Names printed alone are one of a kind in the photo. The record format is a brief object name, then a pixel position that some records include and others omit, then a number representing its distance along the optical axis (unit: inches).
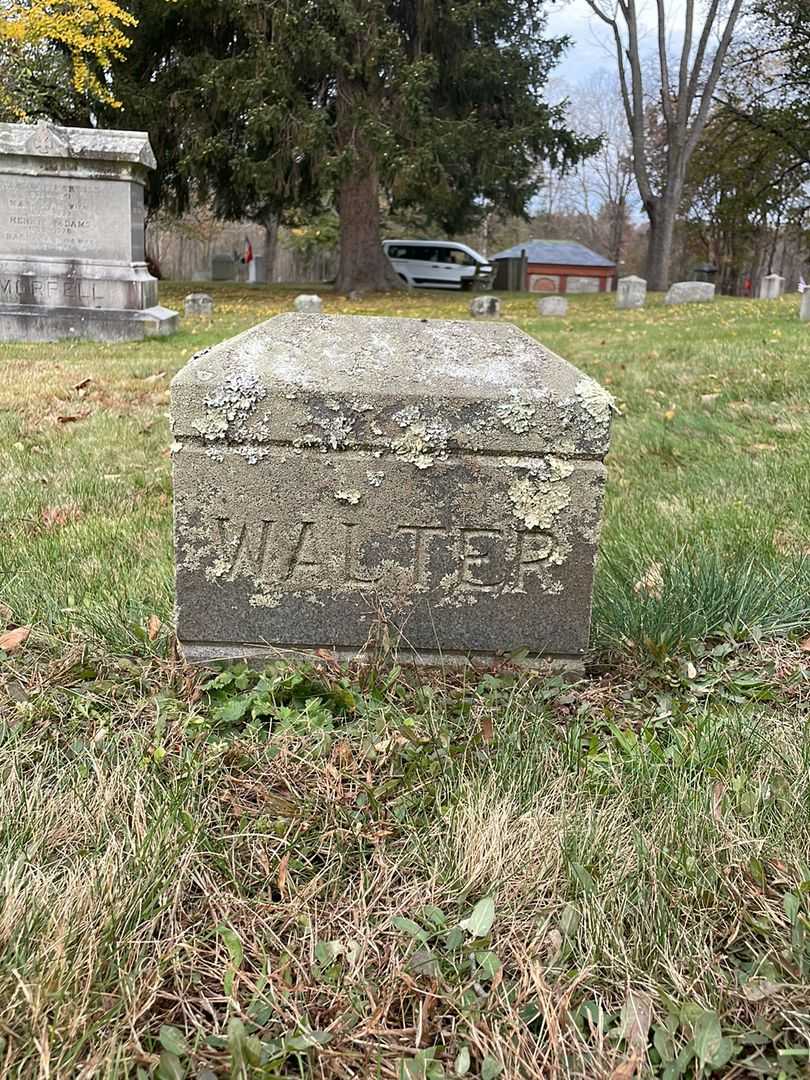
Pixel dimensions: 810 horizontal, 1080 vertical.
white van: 1133.7
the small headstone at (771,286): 967.6
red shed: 1549.0
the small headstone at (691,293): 741.9
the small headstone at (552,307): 690.2
